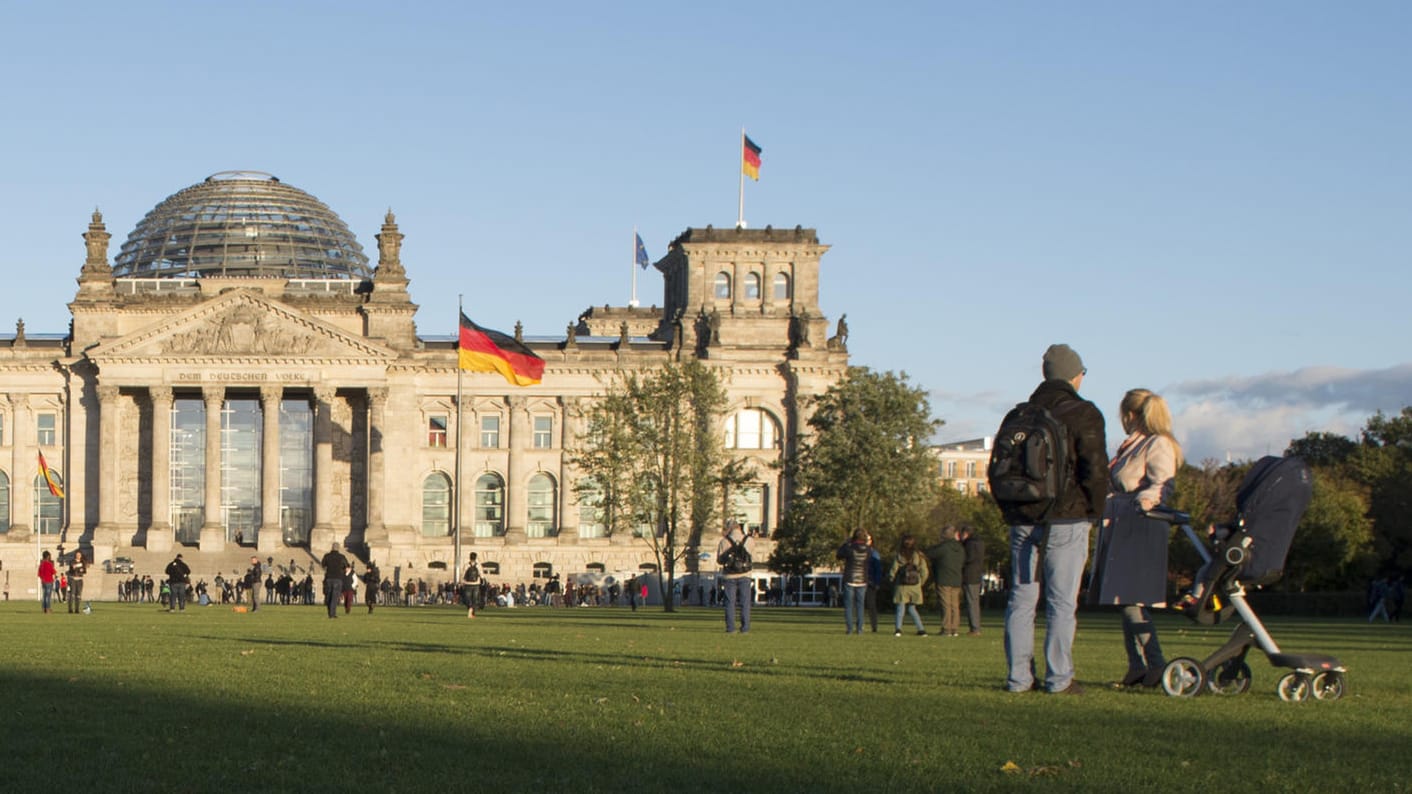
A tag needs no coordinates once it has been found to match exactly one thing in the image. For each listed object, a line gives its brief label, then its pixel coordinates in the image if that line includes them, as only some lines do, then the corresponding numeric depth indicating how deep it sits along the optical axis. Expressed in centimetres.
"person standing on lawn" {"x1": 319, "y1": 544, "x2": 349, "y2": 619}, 4569
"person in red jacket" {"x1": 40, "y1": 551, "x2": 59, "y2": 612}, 5203
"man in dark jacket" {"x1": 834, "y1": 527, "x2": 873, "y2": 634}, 3497
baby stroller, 1533
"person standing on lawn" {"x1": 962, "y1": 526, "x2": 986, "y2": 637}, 3481
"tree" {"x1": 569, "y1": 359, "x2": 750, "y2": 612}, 7731
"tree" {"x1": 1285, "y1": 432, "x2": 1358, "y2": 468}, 12888
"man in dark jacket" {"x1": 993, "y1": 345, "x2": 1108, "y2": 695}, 1513
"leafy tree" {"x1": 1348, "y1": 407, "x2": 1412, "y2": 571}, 10044
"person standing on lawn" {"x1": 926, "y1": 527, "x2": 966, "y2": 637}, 3378
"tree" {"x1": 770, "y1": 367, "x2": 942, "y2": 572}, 8488
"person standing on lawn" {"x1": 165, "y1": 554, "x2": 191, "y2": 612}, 5447
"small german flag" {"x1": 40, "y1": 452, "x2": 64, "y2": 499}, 8781
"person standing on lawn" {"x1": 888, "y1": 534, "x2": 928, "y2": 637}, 3581
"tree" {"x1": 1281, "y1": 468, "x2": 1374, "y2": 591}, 8094
